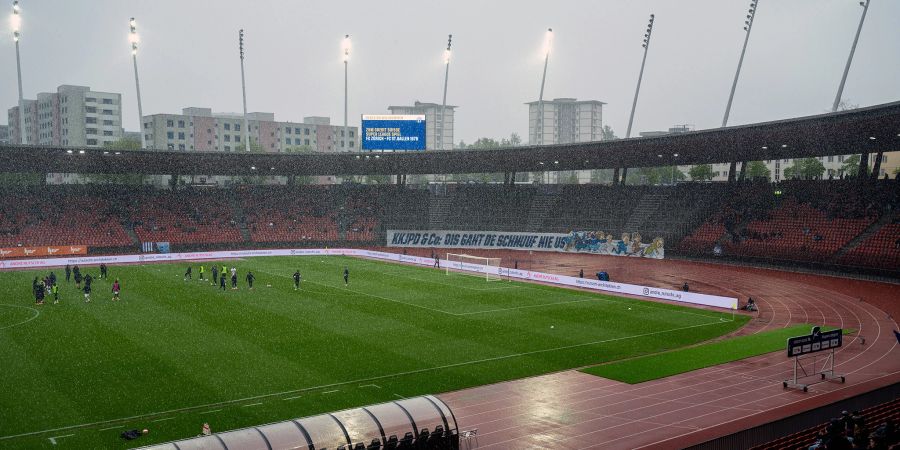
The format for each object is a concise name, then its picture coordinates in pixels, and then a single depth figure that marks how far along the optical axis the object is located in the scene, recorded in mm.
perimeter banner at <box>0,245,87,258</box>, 59094
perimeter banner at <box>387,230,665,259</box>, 64056
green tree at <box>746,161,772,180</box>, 115250
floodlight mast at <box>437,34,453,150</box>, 73125
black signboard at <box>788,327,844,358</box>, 21781
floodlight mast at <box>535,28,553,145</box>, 68938
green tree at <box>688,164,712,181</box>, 114400
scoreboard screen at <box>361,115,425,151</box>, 64125
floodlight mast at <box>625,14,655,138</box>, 60375
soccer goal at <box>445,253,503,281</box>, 50375
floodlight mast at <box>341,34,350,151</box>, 72000
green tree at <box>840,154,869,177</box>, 108262
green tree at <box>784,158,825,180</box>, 108000
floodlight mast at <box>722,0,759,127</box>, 54156
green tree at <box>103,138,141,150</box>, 110238
